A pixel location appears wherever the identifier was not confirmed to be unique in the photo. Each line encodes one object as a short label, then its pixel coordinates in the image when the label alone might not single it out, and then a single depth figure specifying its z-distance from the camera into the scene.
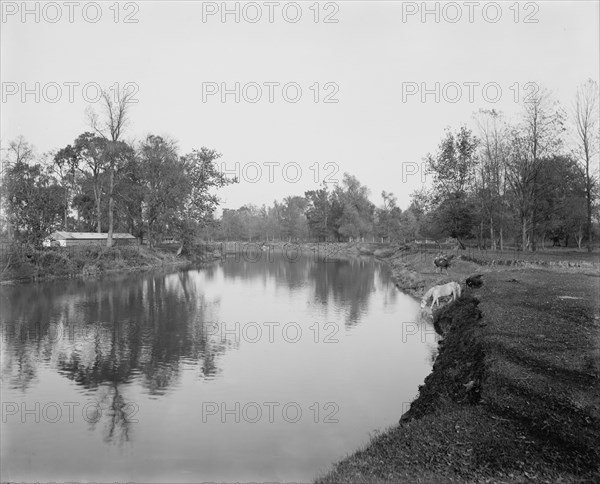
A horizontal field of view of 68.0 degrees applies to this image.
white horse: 21.05
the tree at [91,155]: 50.34
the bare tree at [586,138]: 37.12
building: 52.78
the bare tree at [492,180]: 43.34
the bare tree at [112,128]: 46.34
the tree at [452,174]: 46.56
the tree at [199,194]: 59.88
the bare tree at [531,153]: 38.66
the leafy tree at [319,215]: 106.88
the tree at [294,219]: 119.75
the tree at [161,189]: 57.50
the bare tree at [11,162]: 36.22
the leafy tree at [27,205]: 38.44
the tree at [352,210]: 100.62
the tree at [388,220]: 99.31
